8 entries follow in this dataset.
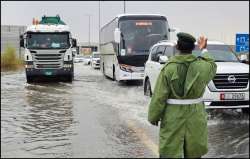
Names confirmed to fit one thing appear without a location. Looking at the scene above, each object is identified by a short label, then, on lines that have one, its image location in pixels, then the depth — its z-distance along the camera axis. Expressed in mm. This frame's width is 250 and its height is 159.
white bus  22500
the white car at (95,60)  51759
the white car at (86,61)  69700
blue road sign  21172
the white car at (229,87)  11695
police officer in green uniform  5066
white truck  24656
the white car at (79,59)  81912
